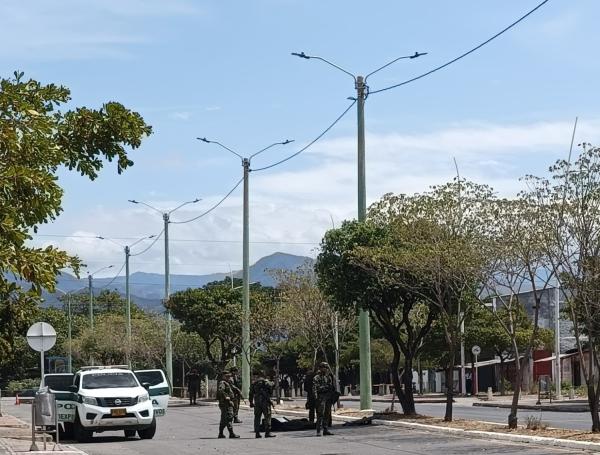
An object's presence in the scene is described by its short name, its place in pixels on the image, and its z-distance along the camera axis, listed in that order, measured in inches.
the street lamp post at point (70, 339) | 3948.1
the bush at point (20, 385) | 4045.5
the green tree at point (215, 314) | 2381.9
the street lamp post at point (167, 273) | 2598.4
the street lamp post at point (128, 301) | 3073.3
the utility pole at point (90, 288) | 3852.6
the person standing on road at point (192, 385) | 2188.7
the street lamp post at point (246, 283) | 1920.5
